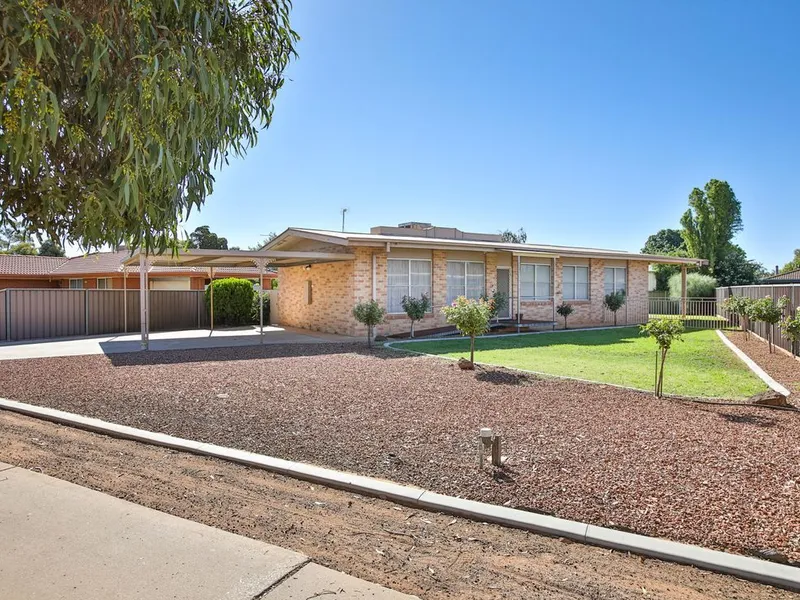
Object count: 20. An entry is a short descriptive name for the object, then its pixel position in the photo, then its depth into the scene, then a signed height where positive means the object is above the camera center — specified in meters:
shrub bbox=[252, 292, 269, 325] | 23.00 -0.79
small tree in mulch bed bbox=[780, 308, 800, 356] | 10.64 -0.71
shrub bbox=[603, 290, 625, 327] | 22.97 -0.37
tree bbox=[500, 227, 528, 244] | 65.39 +7.19
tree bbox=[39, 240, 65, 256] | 46.89 +3.83
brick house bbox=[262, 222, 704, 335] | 17.31 +0.65
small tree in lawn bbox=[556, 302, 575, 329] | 21.09 -0.69
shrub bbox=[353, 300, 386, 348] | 14.91 -0.59
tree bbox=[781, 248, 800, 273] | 54.71 +3.08
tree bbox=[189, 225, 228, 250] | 49.59 +5.17
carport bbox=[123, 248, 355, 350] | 14.50 +1.07
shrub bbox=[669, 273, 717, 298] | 31.30 +0.38
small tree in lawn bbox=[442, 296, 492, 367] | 10.40 -0.46
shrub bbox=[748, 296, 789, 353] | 12.93 -0.43
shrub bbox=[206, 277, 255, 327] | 22.36 -0.34
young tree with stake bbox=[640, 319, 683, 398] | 7.81 -0.56
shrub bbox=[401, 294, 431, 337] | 16.89 -0.46
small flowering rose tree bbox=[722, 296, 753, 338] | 15.87 -0.46
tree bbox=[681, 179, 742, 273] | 35.09 +4.89
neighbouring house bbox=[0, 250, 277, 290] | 26.75 +0.99
